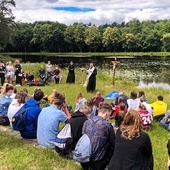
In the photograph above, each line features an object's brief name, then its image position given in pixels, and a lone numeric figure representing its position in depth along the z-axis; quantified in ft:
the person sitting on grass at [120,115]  13.06
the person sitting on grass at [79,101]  19.85
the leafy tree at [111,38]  178.90
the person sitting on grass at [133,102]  19.00
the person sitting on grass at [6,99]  17.33
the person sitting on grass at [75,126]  11.29
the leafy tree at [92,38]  180.35
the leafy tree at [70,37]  188.83
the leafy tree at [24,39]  189.48
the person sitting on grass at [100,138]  10.11
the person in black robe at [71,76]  40.54
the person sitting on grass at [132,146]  8.19
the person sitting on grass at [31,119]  13.96
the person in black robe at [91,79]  32.26
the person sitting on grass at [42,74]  42.74
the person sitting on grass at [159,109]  20.38
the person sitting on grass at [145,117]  17.73
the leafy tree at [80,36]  185.92
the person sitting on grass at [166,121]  18.21
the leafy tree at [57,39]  191.88
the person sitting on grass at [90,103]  14.78
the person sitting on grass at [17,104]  15.59
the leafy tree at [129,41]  174.20
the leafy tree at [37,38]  192.40
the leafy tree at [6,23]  110.16
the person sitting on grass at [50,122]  12.31
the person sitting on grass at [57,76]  41.50
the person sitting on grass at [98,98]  20.36
